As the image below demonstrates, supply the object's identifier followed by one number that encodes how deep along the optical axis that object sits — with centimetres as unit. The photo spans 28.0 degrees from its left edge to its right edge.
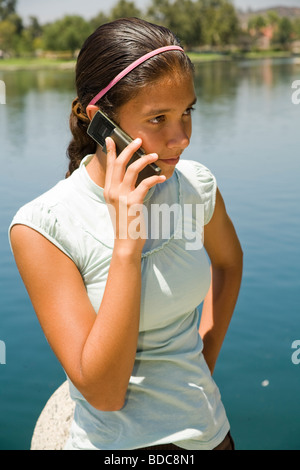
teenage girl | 176
